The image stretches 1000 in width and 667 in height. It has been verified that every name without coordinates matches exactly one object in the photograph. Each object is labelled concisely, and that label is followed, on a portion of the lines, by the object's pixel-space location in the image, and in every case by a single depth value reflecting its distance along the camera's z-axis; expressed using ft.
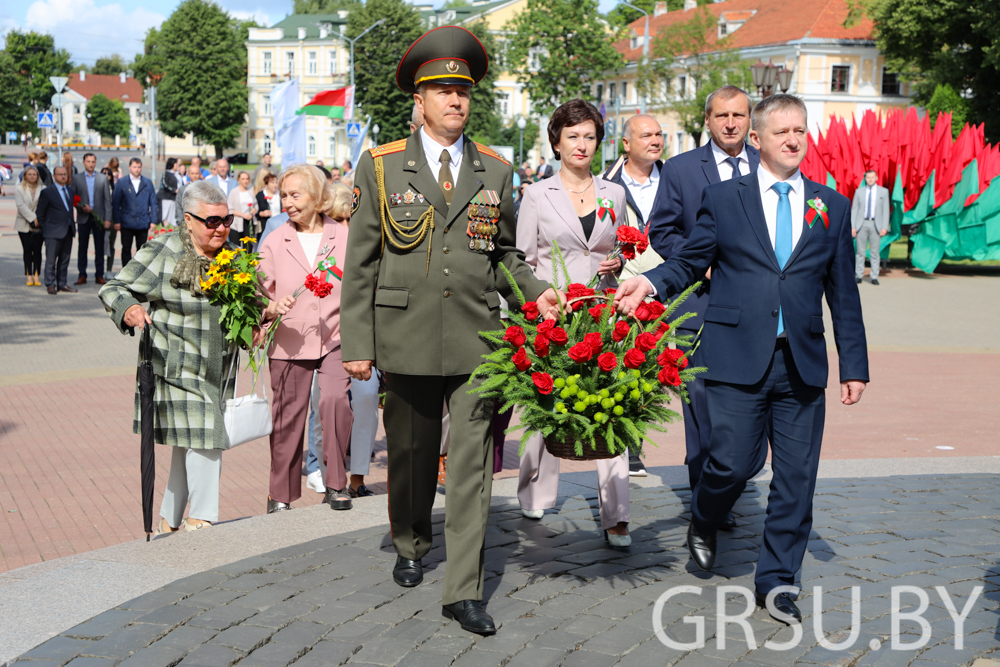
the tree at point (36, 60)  321.34
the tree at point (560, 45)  215.10
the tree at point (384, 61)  246.27
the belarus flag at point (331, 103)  82.48
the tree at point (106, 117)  480.23
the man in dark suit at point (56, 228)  52.65
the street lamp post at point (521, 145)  231.57
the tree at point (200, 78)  290.56
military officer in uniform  13.28
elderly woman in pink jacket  19.26
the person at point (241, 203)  57.26
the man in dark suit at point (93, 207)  57.21
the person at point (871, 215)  71.41
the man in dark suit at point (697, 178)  17.93
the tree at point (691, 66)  156.15
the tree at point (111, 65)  606.55
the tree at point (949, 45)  122.31
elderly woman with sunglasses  16.90
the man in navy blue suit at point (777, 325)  13.71
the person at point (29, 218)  53.93
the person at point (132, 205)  58.95
